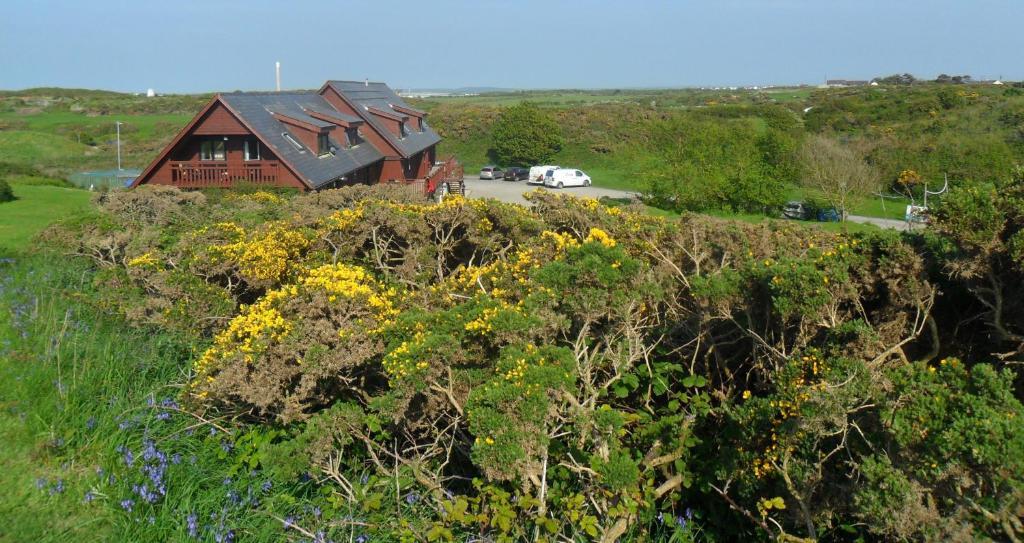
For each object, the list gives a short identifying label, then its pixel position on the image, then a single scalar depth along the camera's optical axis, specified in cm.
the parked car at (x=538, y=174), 5332
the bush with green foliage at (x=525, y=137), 6525
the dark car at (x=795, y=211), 3928
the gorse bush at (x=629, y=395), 378
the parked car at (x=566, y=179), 5203
